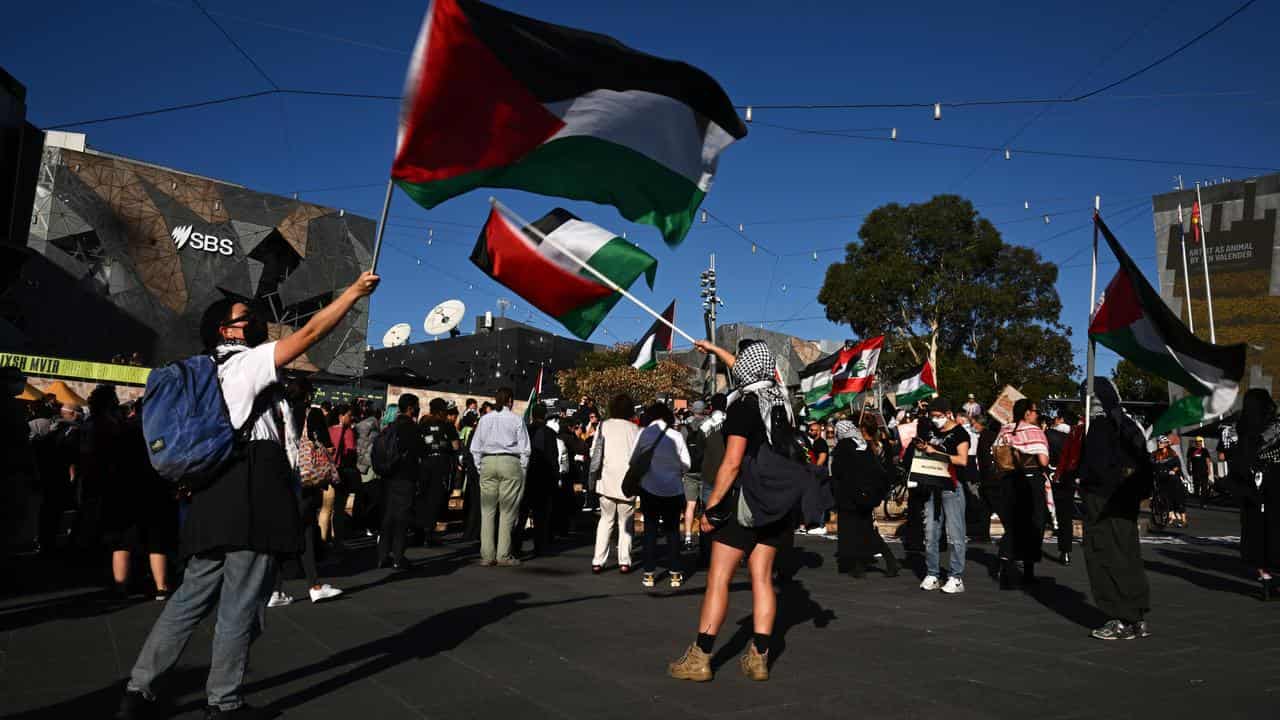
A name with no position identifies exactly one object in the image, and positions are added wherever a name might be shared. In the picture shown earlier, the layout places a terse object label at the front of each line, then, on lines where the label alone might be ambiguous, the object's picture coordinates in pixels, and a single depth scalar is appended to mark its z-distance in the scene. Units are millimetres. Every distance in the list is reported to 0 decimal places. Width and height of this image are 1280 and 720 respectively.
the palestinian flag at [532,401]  13384
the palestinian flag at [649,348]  12907
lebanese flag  18594
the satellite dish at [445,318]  51531
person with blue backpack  3400
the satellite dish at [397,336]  55781
